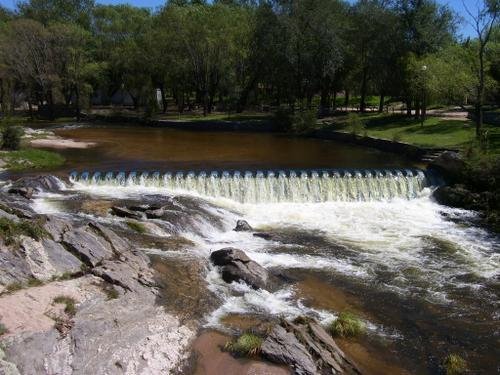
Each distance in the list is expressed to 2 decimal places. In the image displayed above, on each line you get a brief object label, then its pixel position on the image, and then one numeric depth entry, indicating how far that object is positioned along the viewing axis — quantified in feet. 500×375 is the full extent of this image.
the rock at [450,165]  80.07
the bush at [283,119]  148.46
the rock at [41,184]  70.08
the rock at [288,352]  30.45
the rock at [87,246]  40.47
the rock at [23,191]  66.54
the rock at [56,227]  41.52
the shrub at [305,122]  140.36
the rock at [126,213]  58.95
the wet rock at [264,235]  58.58
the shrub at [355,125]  123.54
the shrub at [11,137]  94.63
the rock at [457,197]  73.34
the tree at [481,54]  92.63
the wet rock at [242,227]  61.31
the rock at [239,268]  43.52
